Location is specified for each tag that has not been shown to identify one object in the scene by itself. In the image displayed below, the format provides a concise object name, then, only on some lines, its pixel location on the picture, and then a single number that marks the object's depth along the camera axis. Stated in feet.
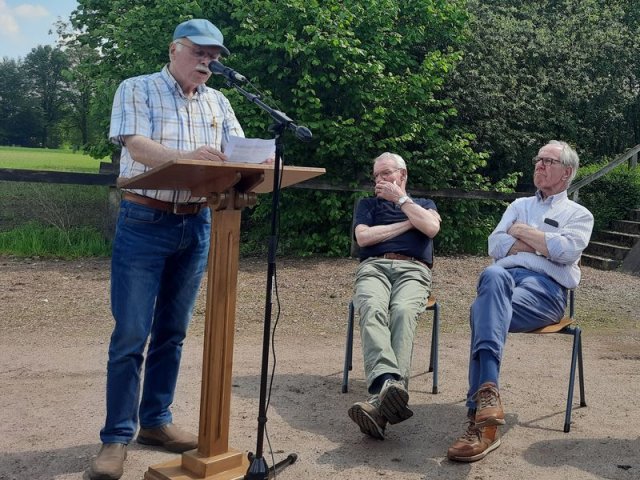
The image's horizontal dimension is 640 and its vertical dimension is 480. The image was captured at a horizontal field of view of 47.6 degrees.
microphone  9.36
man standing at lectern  10.14
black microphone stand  9.04
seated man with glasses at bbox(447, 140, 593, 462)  11.92
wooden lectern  9.58
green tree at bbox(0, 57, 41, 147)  212.84
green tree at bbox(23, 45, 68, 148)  211.20
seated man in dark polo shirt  12.01
